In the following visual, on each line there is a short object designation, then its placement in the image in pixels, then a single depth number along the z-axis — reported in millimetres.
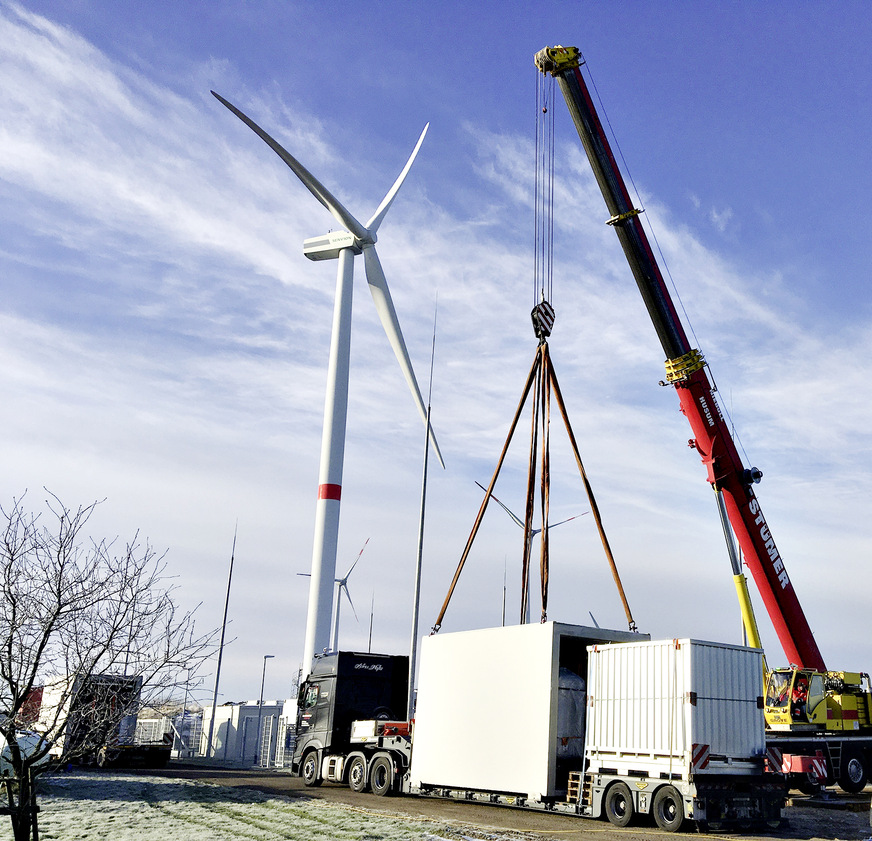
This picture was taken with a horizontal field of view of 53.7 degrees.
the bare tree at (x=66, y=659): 10469
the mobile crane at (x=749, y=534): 23922
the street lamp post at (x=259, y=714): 52697
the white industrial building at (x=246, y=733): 51588
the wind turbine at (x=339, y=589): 58112
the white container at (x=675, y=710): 15477
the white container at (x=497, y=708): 17219
